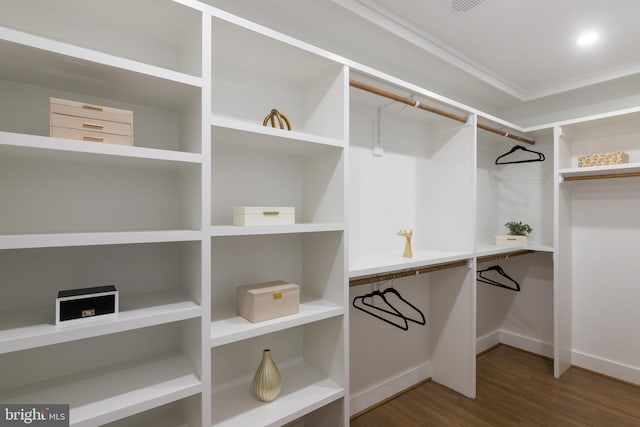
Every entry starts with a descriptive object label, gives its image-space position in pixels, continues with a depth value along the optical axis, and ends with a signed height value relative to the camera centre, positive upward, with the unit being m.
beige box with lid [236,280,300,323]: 1.35 -0.38
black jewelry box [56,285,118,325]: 0.98 -0.29
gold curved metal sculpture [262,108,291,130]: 1.51 +0.46
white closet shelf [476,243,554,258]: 2.45 -0.28
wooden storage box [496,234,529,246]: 2.82 -0.23
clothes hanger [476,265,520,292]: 2.80 -0.62
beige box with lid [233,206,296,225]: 1.34 +0.00
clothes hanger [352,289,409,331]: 2.00 -0.61
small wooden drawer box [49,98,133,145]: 0.98 +0.29
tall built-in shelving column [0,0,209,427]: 1.00 +0.01
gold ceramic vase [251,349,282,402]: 1.42 -0.75
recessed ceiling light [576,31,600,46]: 2.06 +1.17
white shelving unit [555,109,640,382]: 2.61 -0.28
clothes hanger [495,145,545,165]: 2.86 +0.60
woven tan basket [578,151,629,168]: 2.40 +0.43
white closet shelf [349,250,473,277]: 1.69 -0.29
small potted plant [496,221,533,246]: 2.83 -0.19
